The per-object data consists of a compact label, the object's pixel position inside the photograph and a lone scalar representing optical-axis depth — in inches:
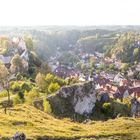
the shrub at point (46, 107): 1610.4
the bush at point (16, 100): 1620.2
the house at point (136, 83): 3304.1
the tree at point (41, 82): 2144.0
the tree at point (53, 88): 2043.3
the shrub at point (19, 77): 2437.0
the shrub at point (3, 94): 1787.2
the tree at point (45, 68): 2805.7
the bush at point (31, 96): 1692.1
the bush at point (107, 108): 1931.6
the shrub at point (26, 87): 2004.4
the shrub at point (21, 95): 1762.9
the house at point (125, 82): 3374.8
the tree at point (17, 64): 2624.3
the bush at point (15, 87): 2006.5
